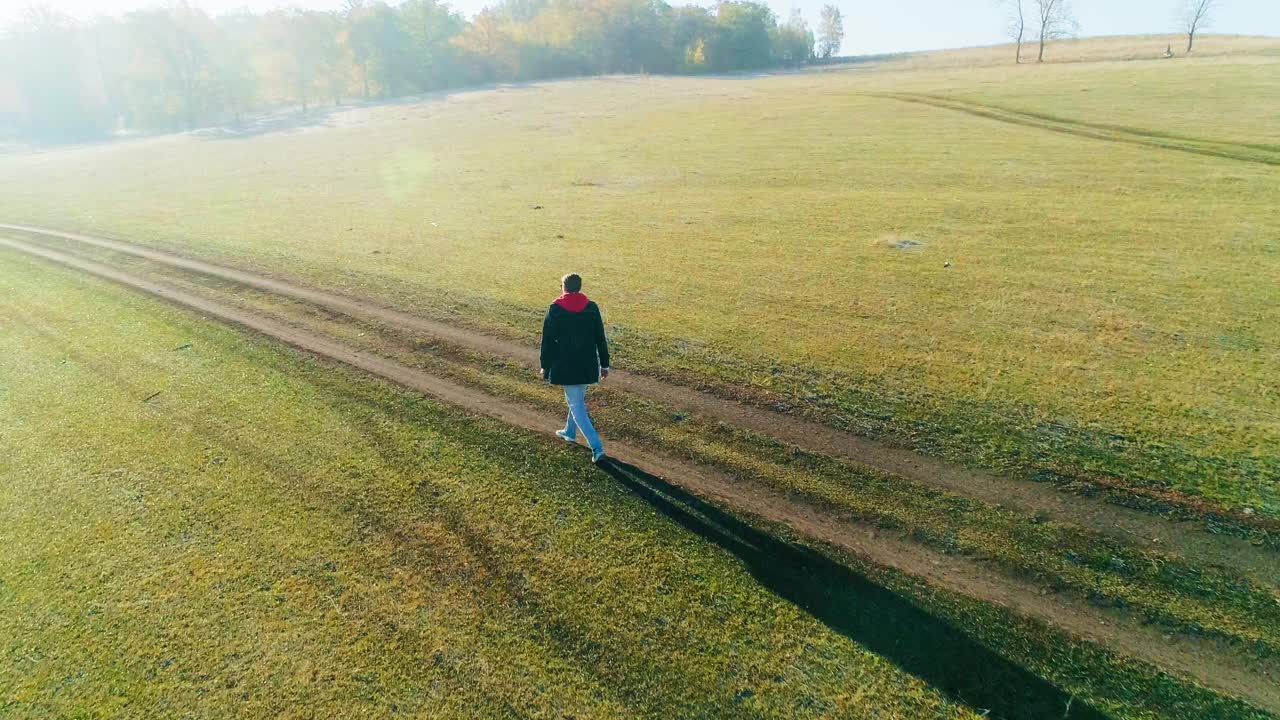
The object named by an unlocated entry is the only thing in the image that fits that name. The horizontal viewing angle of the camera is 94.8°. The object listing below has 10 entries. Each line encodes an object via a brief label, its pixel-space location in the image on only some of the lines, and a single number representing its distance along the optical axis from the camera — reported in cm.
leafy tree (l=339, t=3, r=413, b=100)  10669
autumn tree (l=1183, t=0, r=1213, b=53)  7844
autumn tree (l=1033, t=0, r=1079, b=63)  8450
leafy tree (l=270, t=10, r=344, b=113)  10594
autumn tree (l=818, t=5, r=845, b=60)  15338
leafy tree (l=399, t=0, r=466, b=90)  10969
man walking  912
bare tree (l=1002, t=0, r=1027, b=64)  8522
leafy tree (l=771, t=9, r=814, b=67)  12988
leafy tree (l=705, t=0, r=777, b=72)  11731
